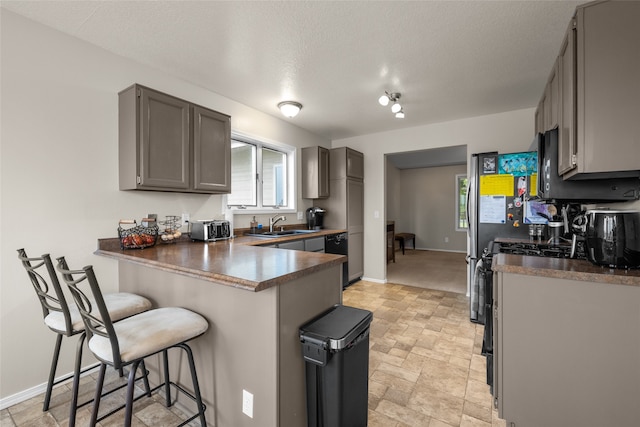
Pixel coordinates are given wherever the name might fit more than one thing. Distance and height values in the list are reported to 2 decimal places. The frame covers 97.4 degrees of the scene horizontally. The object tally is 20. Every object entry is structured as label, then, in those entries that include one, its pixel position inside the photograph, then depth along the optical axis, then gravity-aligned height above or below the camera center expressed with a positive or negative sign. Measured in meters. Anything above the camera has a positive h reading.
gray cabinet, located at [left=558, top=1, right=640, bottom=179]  1.30 +0.58
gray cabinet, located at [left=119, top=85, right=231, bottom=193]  2.15 +0.56
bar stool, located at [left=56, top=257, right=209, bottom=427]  1.14 -0.57
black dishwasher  3.92 -0.52
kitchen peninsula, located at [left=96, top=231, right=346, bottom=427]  1.25 -0.53
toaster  2.65 -0.19
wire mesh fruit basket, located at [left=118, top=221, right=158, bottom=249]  2.14 -0.19
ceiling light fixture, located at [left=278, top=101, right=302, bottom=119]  3.25 +1.19
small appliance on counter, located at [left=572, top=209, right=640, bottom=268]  1.30 -0.14
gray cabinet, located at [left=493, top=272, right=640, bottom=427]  1.23 -0.68
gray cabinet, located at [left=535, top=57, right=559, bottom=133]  1.93 +0.83
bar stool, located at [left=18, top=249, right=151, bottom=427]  1.39 -0.58
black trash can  1.24 -0.74
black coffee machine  4.37 -0.13
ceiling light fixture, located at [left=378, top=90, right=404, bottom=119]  2.94 +1.21
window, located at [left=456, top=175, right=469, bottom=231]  7.41 +0.22
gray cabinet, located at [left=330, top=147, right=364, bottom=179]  4.38 +0.74
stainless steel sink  3.33 -0.30
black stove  1.85 -0.30
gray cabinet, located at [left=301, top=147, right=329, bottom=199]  4.28 +0.57
